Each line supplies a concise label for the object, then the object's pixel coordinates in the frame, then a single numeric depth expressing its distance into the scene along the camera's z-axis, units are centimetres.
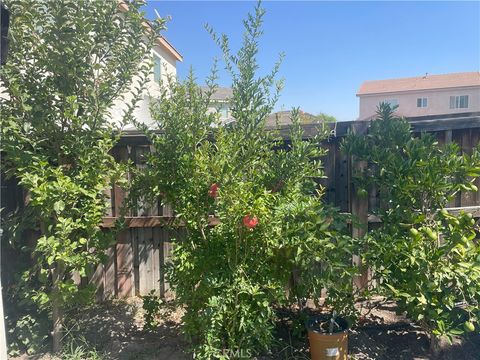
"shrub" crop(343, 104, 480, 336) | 254
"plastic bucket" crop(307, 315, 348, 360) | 266
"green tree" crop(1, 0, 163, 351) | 271
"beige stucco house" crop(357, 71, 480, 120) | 3381
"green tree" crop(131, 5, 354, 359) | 252
